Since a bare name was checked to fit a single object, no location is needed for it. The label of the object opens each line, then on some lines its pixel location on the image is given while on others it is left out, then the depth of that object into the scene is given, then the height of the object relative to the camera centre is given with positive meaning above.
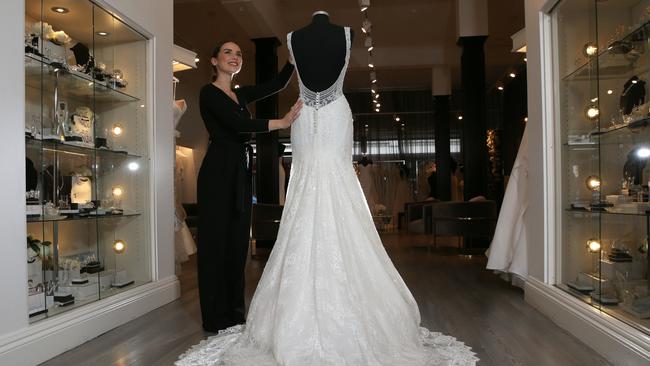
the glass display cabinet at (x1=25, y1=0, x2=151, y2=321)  2.62 +0.23
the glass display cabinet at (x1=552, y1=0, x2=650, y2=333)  2.44 +0.18
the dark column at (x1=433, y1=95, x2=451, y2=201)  11.00 +0.90
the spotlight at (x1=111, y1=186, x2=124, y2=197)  3.51 +0.00
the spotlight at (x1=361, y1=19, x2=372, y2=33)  5.98 +2.01
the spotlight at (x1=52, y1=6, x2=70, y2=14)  2.84 +1.10
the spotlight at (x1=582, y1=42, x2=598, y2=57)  2.90 +0.82
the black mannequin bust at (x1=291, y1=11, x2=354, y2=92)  2.39 +0.67
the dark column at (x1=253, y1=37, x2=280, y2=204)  7.87 +0.55
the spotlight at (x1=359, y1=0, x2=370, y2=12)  5.40 +2.06
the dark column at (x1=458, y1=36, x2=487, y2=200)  7.54 +1.05
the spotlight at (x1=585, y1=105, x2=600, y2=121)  2.88 +0.43
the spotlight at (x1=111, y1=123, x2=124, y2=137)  3.53 +0.45
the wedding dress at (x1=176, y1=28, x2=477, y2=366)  2.10 -0.47
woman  2.88 -0.09
